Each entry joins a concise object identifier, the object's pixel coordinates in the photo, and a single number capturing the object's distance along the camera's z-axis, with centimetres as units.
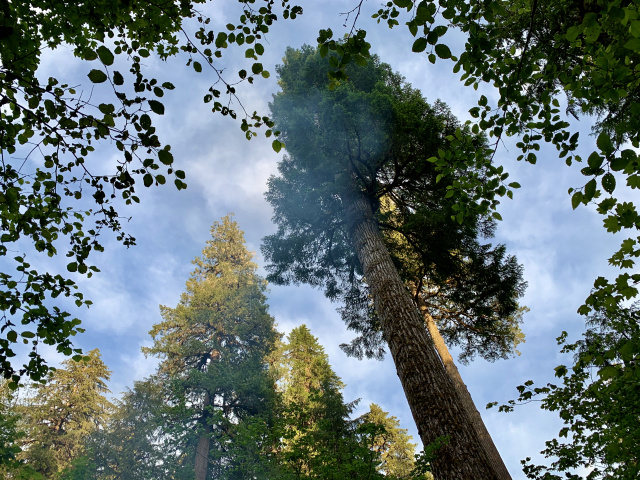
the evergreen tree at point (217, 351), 1252
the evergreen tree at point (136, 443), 1201
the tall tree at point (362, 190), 537
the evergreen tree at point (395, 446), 1811
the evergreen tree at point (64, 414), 1331
